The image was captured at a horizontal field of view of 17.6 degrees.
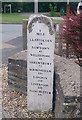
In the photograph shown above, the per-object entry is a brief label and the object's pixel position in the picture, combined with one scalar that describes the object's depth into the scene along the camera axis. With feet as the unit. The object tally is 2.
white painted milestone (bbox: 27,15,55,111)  13.27
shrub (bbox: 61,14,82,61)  16.26
